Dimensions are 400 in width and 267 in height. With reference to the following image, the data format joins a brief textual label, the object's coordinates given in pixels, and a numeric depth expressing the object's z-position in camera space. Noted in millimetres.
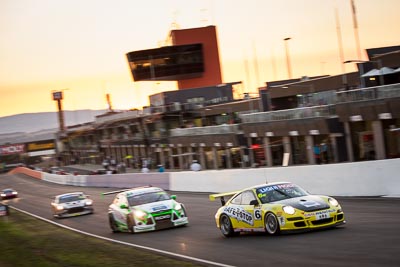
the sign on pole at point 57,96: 181500
